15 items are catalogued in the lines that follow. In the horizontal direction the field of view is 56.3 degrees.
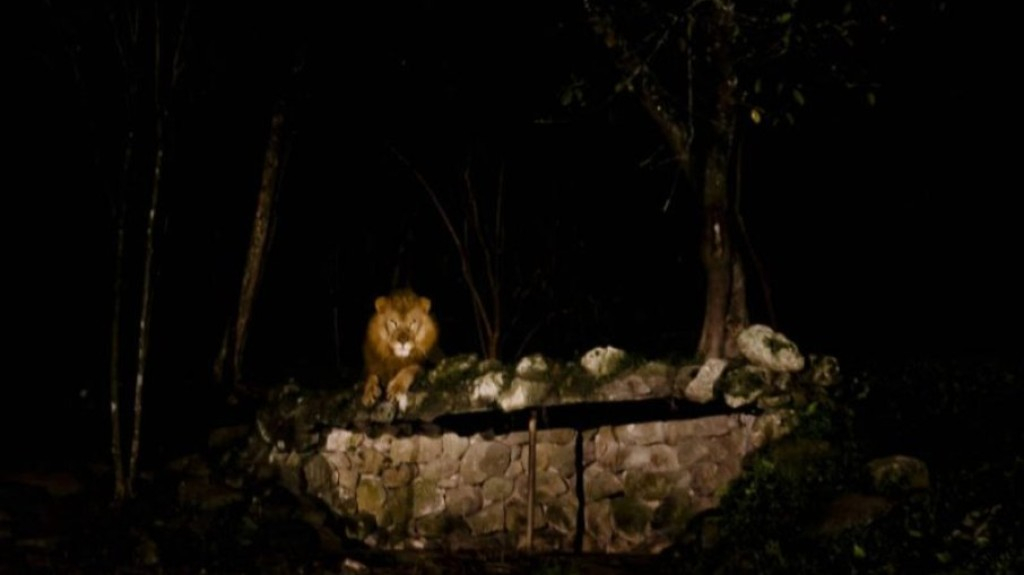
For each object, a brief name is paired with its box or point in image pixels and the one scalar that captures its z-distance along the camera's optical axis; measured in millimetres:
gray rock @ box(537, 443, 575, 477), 10195
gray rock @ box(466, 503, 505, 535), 10180
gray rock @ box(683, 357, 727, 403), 9141
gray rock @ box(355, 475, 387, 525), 10344
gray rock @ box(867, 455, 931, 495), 7961
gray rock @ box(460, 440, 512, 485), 10281
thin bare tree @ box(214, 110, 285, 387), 12078
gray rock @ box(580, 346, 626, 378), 9398
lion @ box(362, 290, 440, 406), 10047
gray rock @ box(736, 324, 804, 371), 9188
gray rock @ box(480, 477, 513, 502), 10250
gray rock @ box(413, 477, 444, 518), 10289
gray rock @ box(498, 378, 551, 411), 9328
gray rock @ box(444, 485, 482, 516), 10242
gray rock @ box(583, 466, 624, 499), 10047
